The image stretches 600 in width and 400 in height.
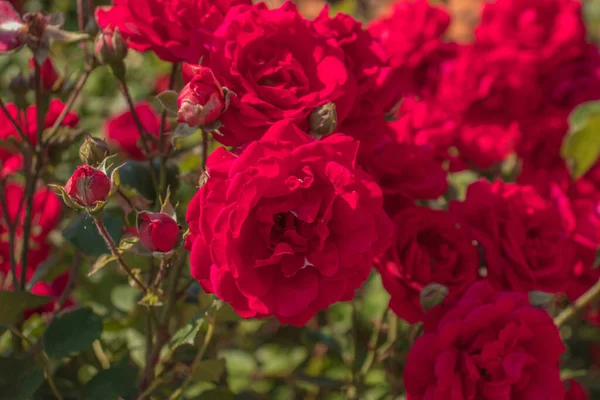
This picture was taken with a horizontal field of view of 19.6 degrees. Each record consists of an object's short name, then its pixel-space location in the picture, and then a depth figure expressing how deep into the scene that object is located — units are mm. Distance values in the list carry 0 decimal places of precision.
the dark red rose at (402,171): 695
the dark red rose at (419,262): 697
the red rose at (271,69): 650
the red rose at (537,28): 940
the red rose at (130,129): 848
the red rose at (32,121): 775
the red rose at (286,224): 620
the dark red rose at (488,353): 673
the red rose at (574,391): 757
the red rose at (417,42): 901
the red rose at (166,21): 674
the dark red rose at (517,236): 712
